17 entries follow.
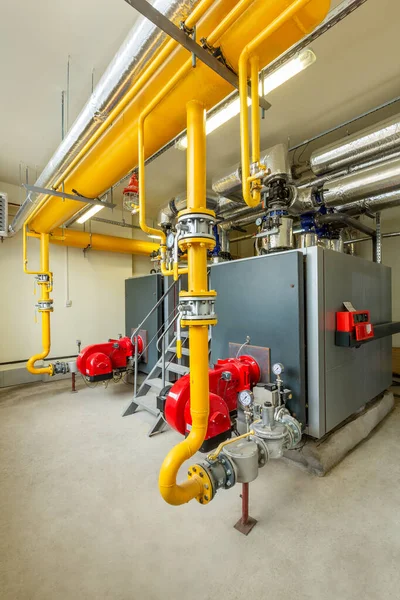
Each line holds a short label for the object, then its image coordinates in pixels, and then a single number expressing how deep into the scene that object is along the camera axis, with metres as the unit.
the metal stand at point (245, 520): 1.47
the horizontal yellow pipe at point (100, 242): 4.29
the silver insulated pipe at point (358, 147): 2.29
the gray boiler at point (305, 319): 2.01
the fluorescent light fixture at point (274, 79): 1.70
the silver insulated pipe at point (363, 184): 2.59
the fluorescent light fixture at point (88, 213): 3.60
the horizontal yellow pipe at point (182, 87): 1.09
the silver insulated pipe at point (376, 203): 2.93
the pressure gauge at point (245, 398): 1.63
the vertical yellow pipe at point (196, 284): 1.33
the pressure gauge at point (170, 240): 1.66
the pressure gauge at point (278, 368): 1.83
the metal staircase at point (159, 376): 2.71
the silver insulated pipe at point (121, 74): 1.16
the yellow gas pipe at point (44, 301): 3.93
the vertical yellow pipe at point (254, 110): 1.18
